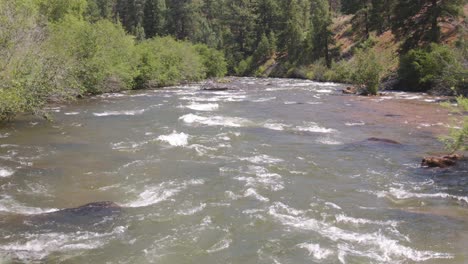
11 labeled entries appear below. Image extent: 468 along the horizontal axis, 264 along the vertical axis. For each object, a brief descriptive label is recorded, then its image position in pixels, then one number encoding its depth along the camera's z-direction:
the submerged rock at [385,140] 18.96
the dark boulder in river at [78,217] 10.26
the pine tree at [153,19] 103.38
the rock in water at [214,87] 45.15
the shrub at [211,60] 69.69
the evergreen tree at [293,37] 77.53
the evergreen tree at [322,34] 67.44
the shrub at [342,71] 49.20
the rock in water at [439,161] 15.18
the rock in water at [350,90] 40.30
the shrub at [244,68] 87.37
